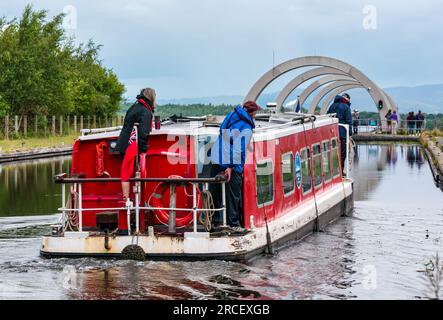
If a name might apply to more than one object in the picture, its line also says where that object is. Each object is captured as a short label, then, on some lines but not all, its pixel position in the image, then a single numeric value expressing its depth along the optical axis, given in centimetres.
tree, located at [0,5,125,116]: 5856
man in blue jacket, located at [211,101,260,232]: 1564
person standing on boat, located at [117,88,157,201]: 1550
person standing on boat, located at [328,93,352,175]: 2620
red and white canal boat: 1504
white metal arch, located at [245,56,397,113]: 5916
